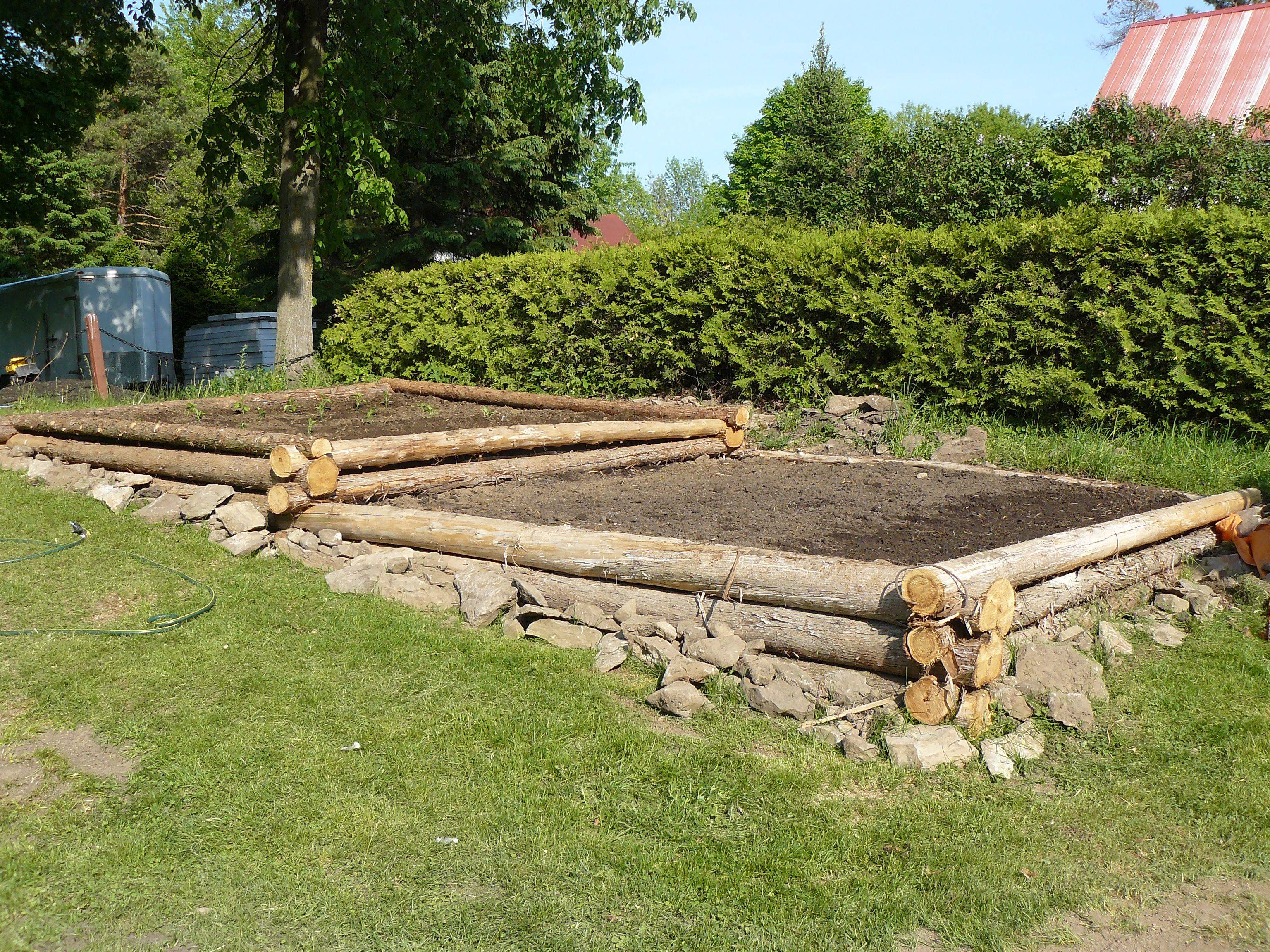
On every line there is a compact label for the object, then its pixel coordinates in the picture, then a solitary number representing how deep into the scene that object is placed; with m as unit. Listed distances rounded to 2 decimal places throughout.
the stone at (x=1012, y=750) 3.74
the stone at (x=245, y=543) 6.25
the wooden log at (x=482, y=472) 6.52
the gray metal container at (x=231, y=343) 18.38
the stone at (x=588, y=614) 5.00
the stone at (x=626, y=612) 4.90
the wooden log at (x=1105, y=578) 4.81
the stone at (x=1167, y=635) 5.05
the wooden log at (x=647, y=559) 4.28
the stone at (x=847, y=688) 4.21
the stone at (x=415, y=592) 5.41
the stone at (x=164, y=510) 6.94
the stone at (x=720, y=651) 4.42
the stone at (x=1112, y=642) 4.81
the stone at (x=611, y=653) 4.58
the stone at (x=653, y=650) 4.59
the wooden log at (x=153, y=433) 6.82
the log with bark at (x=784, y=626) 4.22
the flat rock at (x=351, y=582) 5.59
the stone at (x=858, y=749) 3.83
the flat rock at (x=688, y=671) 4.32
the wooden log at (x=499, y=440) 6.66
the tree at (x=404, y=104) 13.81
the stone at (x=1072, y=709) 4.09
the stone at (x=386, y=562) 5.78
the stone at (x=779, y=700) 4.13
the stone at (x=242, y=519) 6.51
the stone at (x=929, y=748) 3.76
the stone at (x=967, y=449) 8.70
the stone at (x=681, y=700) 4.15
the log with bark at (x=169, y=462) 6.86
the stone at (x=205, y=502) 6.85
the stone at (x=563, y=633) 4.87
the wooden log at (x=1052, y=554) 3.92
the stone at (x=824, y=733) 3.96
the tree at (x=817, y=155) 26.58
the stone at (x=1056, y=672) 4.30
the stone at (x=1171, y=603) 5.47
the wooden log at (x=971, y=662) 3.96
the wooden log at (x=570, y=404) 9.53
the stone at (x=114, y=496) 7.27
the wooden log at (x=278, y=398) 10.02
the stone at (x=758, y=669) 4.29
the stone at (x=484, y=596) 5.12
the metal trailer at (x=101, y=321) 17.27
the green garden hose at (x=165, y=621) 4.89
